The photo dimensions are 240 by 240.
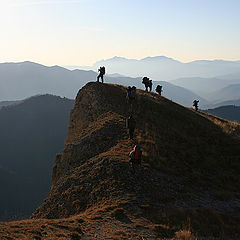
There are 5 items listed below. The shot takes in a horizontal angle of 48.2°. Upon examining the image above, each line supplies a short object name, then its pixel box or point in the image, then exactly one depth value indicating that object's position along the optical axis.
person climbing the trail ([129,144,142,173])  17.12
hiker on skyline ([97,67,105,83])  37.38
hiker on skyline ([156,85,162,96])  45.30
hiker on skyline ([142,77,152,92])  42.06
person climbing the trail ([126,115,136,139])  22.06
